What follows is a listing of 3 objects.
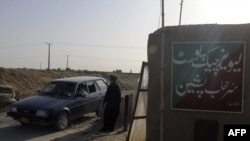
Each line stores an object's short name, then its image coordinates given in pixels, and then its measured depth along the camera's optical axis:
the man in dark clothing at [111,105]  12.52
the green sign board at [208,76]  8.62
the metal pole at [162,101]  8.22
